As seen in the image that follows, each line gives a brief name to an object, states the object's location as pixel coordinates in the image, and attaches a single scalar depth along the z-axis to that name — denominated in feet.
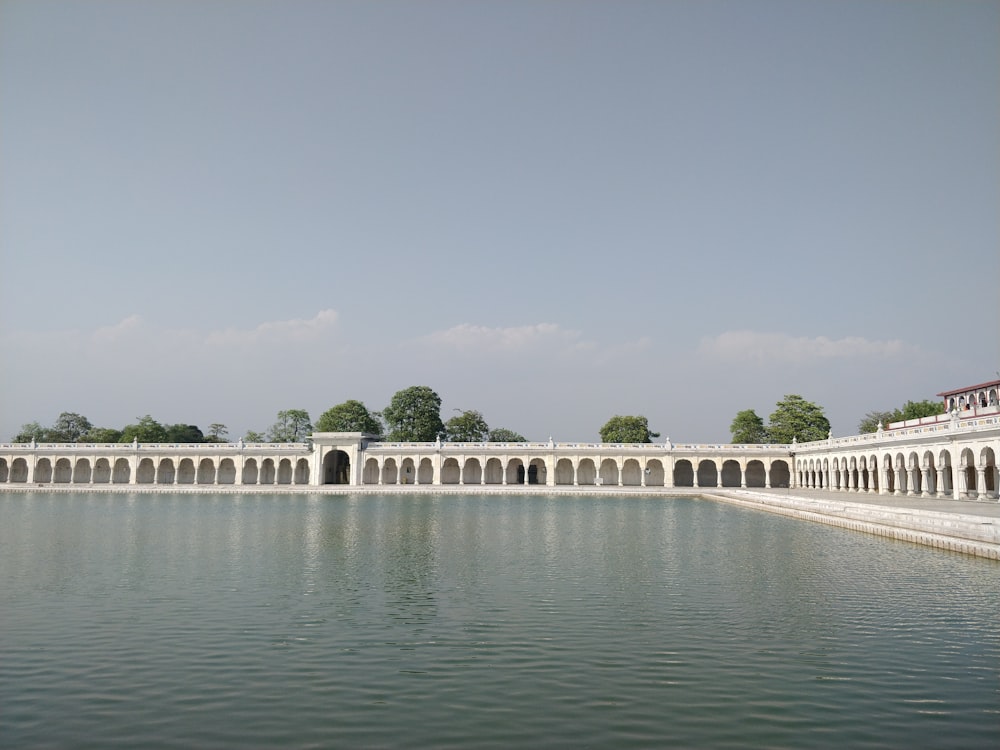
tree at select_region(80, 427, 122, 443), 282.69
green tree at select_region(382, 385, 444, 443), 258.16
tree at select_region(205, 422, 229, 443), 360.63
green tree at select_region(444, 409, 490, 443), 277.64
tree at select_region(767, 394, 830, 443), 230.48
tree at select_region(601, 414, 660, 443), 264.31
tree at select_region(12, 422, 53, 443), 333.01
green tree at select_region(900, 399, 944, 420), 230.68
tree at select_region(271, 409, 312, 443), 309.22
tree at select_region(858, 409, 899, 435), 293.55
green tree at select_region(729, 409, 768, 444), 252.21
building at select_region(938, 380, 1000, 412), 152.76
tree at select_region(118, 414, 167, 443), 268.00
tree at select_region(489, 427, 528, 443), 322.94
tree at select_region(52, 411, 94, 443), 339.16
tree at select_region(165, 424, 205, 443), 296.92
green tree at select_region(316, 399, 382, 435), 264.52
